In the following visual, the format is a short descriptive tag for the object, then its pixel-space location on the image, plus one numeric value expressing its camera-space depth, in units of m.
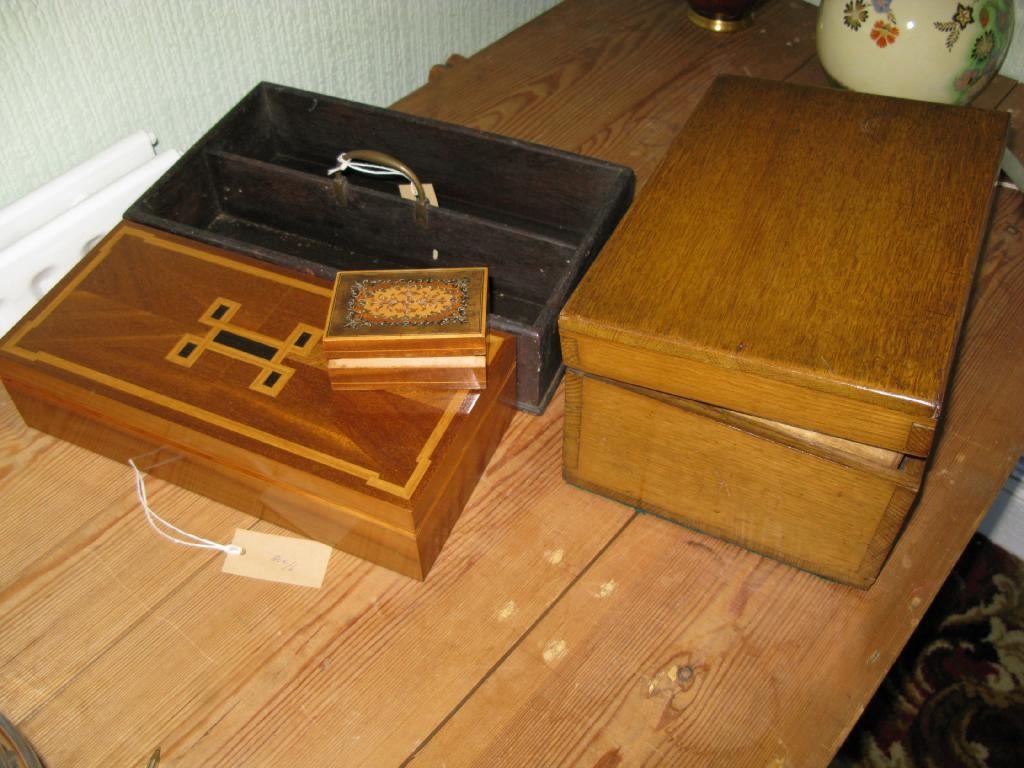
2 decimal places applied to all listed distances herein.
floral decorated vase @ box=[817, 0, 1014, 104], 0.84
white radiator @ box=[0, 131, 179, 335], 0.78
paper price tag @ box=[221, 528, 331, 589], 0.65
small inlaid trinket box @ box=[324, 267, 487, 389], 0.63
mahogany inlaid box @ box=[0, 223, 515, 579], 0.61
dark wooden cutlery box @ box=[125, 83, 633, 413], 0.78
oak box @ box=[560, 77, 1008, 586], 0.53
